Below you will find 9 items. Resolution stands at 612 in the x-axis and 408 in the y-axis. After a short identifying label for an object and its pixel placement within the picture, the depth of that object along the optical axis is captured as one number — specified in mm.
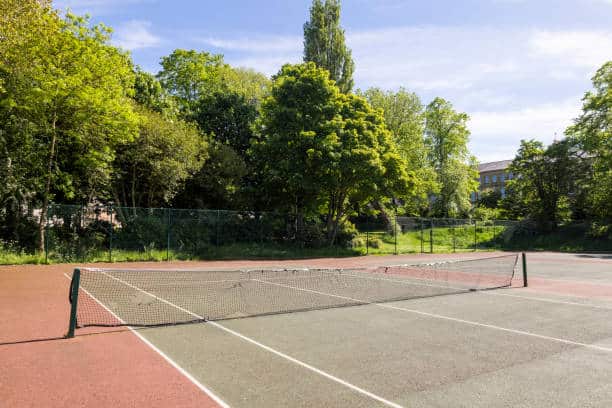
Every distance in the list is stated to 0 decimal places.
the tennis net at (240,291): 9703
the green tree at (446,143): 55878
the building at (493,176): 111188
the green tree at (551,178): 44219
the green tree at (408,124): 49062
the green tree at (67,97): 19328
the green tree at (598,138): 41031
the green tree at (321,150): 27500
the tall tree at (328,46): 44250
